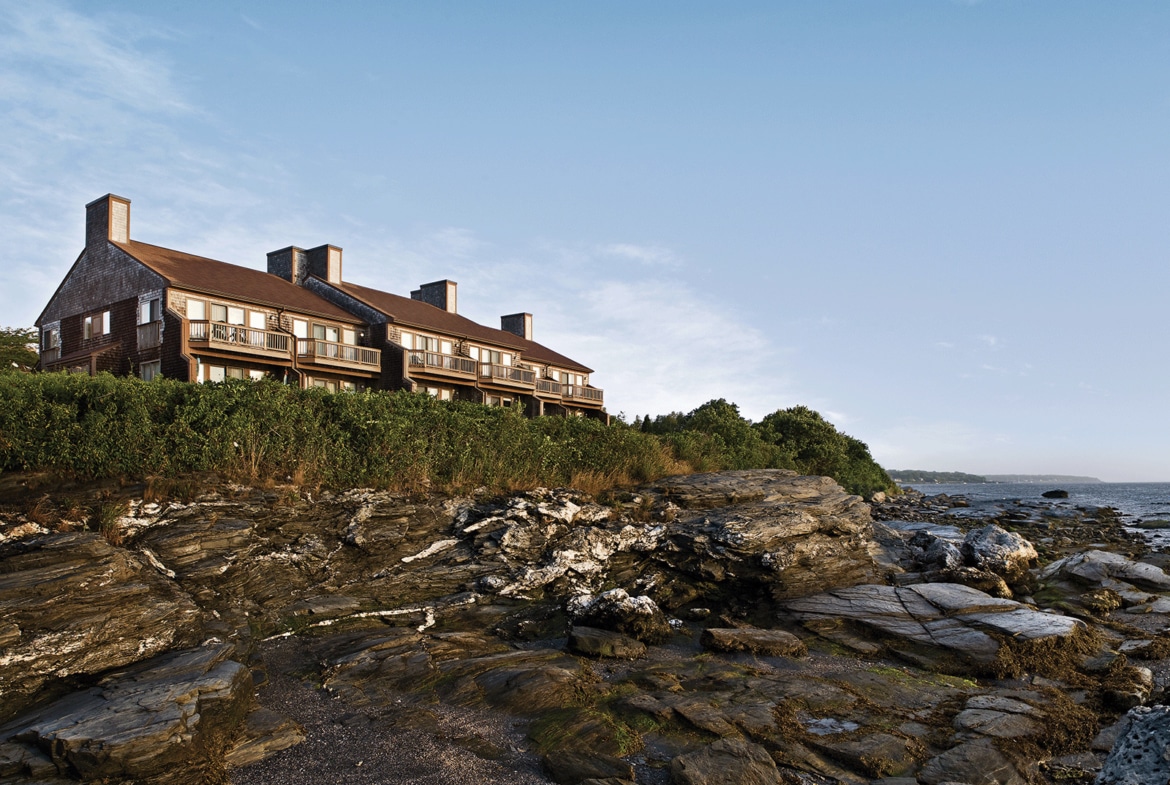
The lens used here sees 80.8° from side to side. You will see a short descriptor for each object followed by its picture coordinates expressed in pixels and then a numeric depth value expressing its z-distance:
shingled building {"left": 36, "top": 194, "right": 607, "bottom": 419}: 32.12
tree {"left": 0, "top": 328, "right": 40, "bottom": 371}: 42.00
